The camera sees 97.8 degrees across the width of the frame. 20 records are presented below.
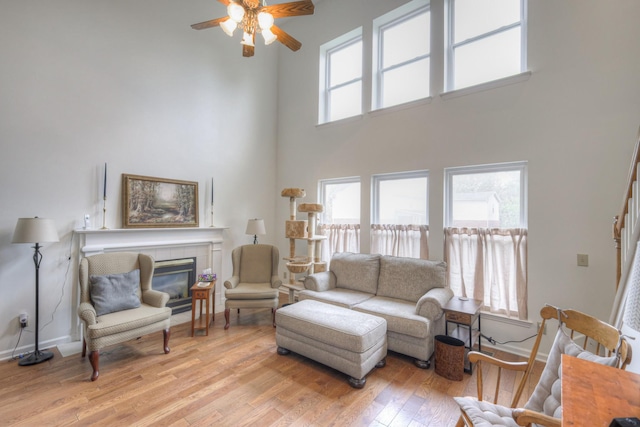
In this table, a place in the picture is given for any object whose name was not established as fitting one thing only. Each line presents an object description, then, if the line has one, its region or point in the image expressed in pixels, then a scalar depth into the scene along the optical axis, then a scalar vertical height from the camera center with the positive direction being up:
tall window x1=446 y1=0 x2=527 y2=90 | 3.07 +2.07
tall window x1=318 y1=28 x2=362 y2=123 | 4.43 +2.29
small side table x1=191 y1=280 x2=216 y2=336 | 3.30 -0.96
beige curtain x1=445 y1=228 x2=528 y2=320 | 2.94 -0.55
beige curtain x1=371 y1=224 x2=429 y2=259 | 3.59 -0.32
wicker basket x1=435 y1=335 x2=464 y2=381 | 2.44 -1.25
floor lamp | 2.54 -0.21
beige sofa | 2.69 -0.92
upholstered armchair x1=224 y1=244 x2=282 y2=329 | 3.59 -0.92
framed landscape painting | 3.43 +0.15
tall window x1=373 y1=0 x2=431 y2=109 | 3.71 +2.27
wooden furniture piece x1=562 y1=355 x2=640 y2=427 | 0.86 -0.61
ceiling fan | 2.17 +1.61
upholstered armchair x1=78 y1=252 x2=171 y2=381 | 2.45 -0.89
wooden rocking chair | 1.20 -0.81
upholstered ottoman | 2.36 -1.10
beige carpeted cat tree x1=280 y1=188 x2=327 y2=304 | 3.98 -0.34
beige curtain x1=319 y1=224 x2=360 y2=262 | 4.27 -0.36
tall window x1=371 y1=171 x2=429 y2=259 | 3.65 +0.03
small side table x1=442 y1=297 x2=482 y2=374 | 2.61 -0.95
